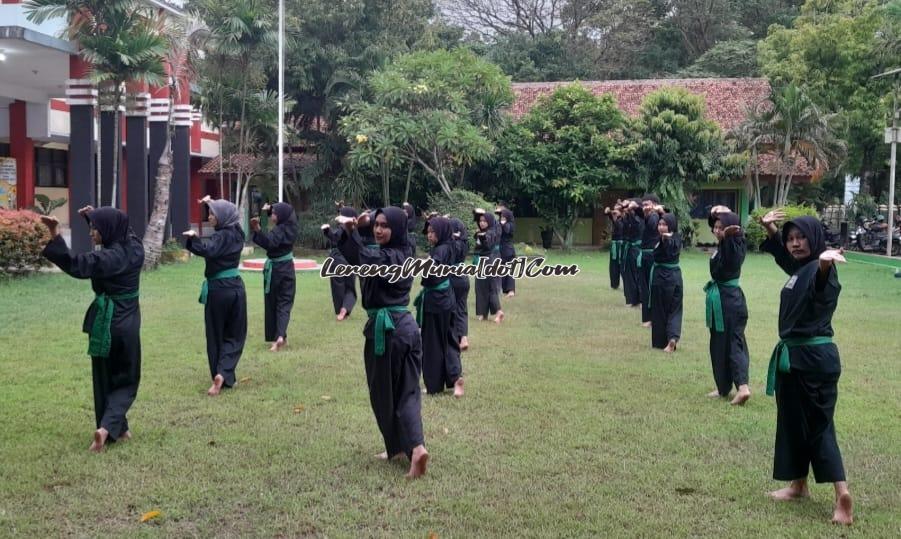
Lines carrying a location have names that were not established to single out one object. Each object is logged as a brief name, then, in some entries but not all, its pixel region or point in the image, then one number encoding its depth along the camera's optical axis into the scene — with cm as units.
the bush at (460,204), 2150
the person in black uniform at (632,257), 1256
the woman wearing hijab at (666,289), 904
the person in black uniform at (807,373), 449
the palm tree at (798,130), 2244
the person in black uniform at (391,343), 512
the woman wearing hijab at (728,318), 692
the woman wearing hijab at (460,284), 856
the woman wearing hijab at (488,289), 1128
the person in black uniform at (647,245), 1072
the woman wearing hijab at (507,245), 1349
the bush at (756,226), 2114
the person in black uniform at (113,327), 554
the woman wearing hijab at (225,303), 713
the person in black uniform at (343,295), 1155
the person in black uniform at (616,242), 1328
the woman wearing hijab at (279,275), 898
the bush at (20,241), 1416
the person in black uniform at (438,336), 716
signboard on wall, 2064
